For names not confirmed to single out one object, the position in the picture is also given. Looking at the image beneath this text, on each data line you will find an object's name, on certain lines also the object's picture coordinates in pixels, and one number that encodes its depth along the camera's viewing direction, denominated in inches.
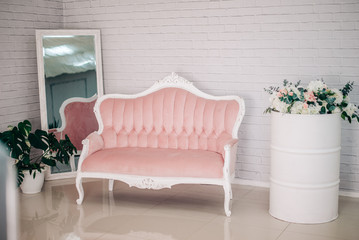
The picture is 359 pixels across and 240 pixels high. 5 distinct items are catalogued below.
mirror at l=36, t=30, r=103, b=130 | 191.5
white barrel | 133.8
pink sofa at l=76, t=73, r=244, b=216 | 148.5
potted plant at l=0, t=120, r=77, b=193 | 163.6
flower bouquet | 133.3
